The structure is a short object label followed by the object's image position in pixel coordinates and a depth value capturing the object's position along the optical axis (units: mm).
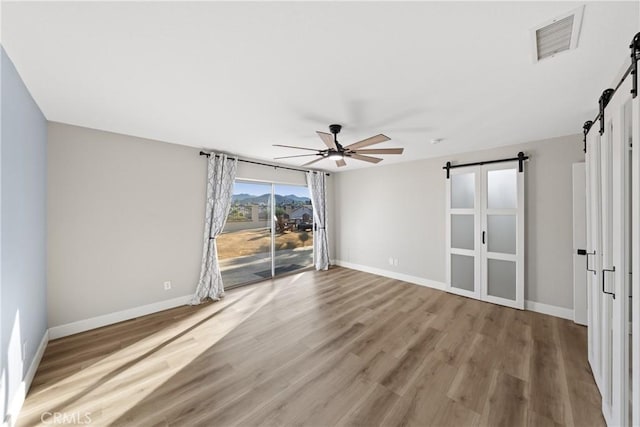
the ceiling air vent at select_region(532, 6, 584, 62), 1278
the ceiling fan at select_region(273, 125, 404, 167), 2385
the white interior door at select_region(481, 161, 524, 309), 3555
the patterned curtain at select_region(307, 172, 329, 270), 5738
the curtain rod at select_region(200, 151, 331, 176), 3894
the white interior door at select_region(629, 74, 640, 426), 1131
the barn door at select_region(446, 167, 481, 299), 3963
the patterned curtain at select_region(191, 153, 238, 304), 3898
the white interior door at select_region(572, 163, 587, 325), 3027
